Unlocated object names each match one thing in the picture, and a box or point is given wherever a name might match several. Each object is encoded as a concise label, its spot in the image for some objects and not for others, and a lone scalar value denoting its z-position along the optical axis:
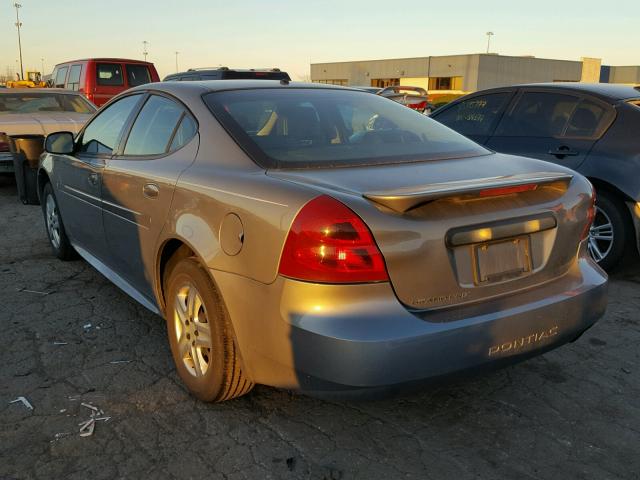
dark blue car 4.66
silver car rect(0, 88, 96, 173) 8.35
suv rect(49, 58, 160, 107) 14.20
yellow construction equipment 28.79
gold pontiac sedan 2.16
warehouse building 62.50
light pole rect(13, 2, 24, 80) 75.06
